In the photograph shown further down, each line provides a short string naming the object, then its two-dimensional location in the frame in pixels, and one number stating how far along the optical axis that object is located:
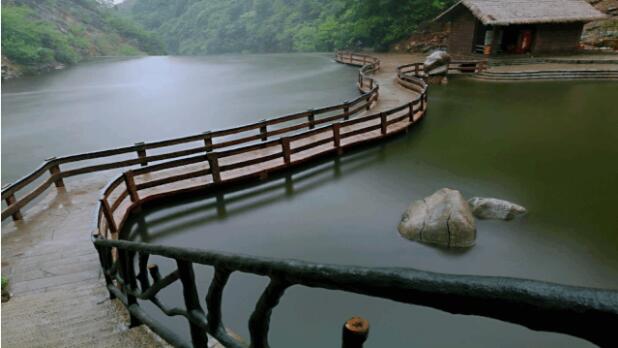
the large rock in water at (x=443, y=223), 6.55
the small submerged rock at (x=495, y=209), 7.20
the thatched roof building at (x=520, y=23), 23.92
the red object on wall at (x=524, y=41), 26.41
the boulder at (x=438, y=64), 21.73
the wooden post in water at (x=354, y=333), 1.14
